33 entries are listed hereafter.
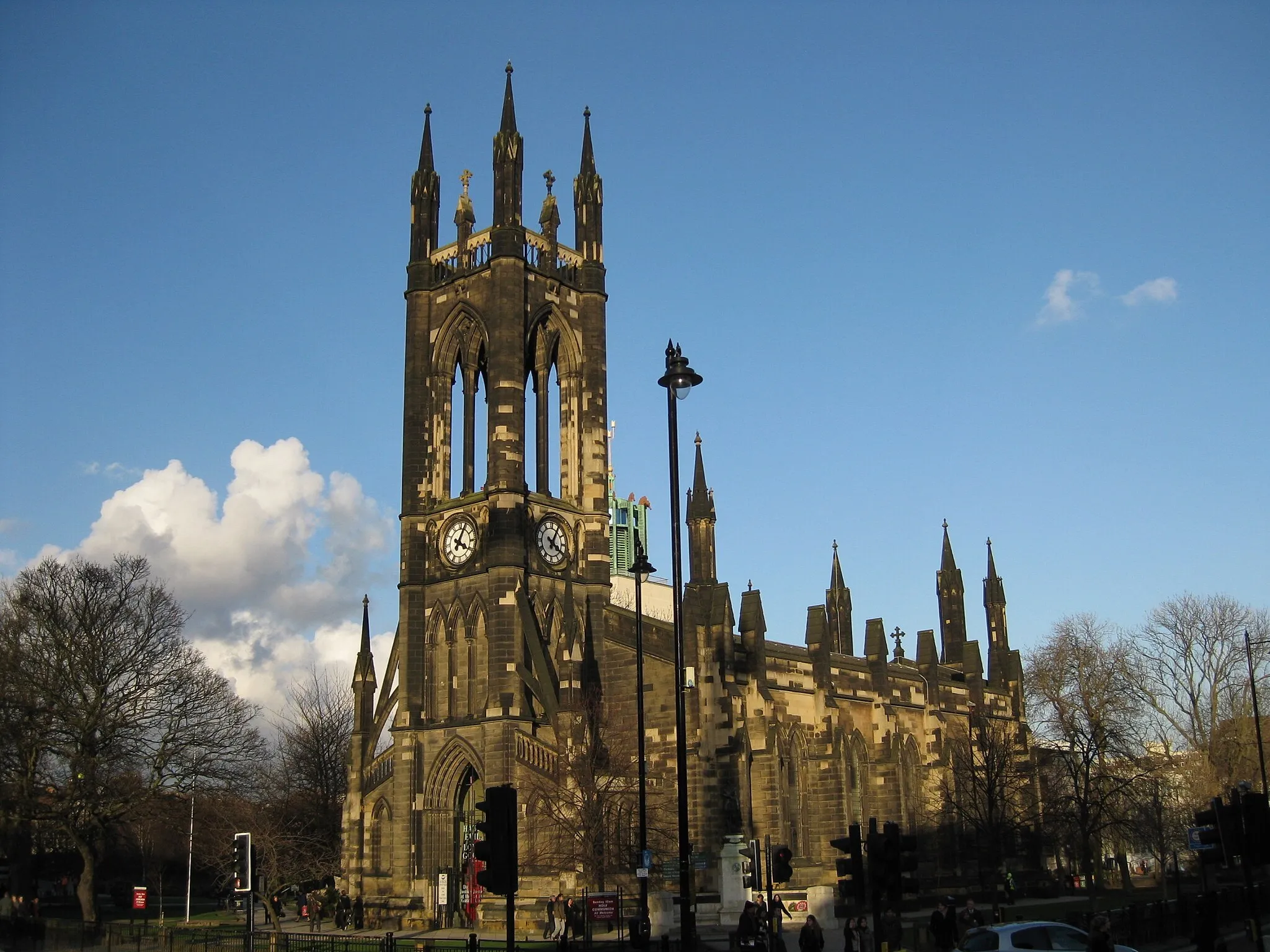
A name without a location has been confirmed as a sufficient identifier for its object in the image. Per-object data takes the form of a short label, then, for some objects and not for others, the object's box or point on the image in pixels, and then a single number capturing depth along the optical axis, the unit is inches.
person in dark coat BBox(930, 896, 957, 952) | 1053.8
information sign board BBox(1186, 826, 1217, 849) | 811.4
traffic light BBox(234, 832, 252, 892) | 909.2
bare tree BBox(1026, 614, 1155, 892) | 1891.0
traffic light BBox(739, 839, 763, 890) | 1160.9
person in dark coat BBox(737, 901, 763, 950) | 1012.5
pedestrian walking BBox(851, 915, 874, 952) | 1068.7
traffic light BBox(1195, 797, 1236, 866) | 756.6
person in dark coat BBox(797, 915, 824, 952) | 1058.7
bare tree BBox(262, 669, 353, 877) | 2496.3
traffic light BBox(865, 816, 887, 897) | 689.0
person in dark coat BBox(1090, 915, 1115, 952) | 776.9
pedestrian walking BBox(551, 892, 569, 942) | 1322.6
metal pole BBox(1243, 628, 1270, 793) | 1685.2
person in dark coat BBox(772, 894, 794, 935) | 1099.0
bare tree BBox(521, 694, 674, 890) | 1590.8
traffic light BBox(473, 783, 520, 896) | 567.8
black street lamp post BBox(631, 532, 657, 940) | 1042.7
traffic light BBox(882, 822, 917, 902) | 689.6
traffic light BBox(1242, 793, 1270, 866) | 747.4
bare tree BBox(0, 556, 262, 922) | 1721.2
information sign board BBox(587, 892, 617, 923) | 1282.0
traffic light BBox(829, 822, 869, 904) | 721.6
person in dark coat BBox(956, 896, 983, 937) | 1140.5
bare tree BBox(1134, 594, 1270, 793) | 2378.2
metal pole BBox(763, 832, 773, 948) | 983.6
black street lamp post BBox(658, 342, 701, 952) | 778.6
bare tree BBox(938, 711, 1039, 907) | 1969.7
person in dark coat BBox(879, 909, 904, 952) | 1048.2
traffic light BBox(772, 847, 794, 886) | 849.5
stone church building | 1726.1
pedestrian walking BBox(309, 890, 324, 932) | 1946.4
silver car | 883.4
